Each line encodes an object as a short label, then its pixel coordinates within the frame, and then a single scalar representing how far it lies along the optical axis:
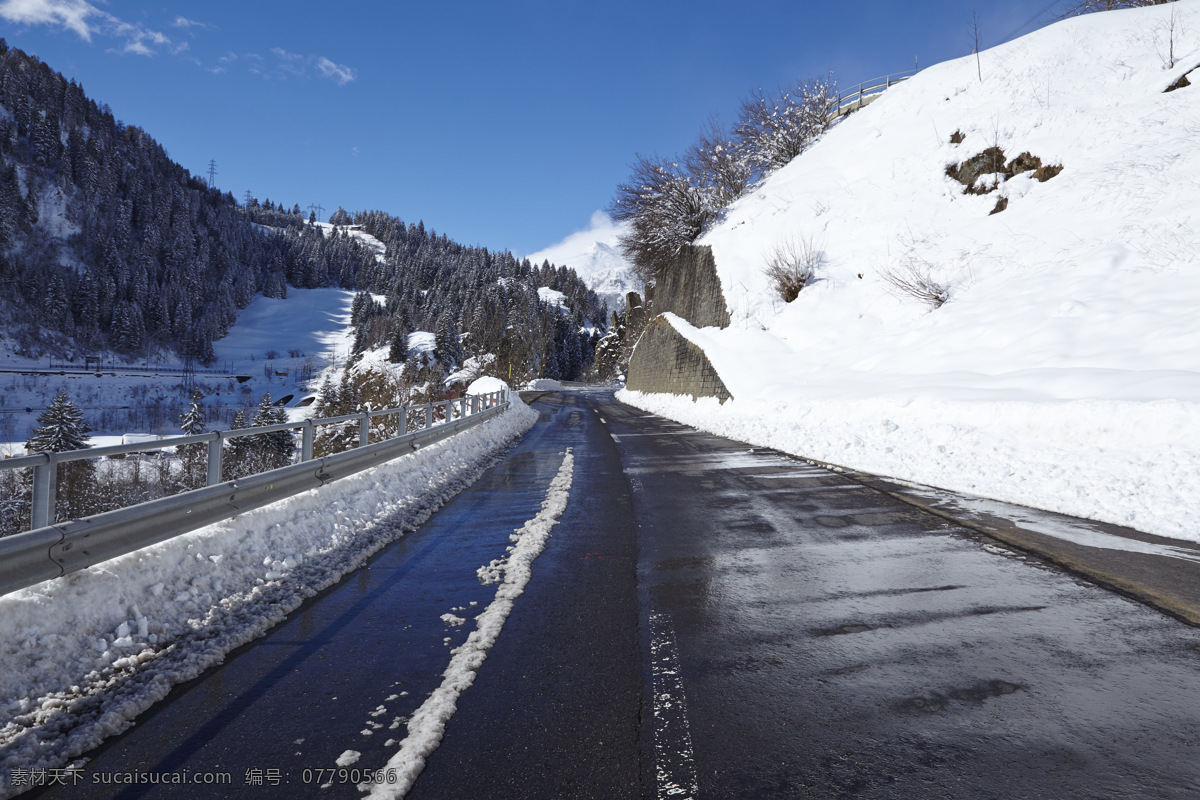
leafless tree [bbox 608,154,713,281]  41.47
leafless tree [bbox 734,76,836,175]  41.41
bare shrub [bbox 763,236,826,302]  28.19
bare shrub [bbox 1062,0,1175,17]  31.68
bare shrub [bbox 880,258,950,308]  21.05
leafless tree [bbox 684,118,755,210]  41.81
